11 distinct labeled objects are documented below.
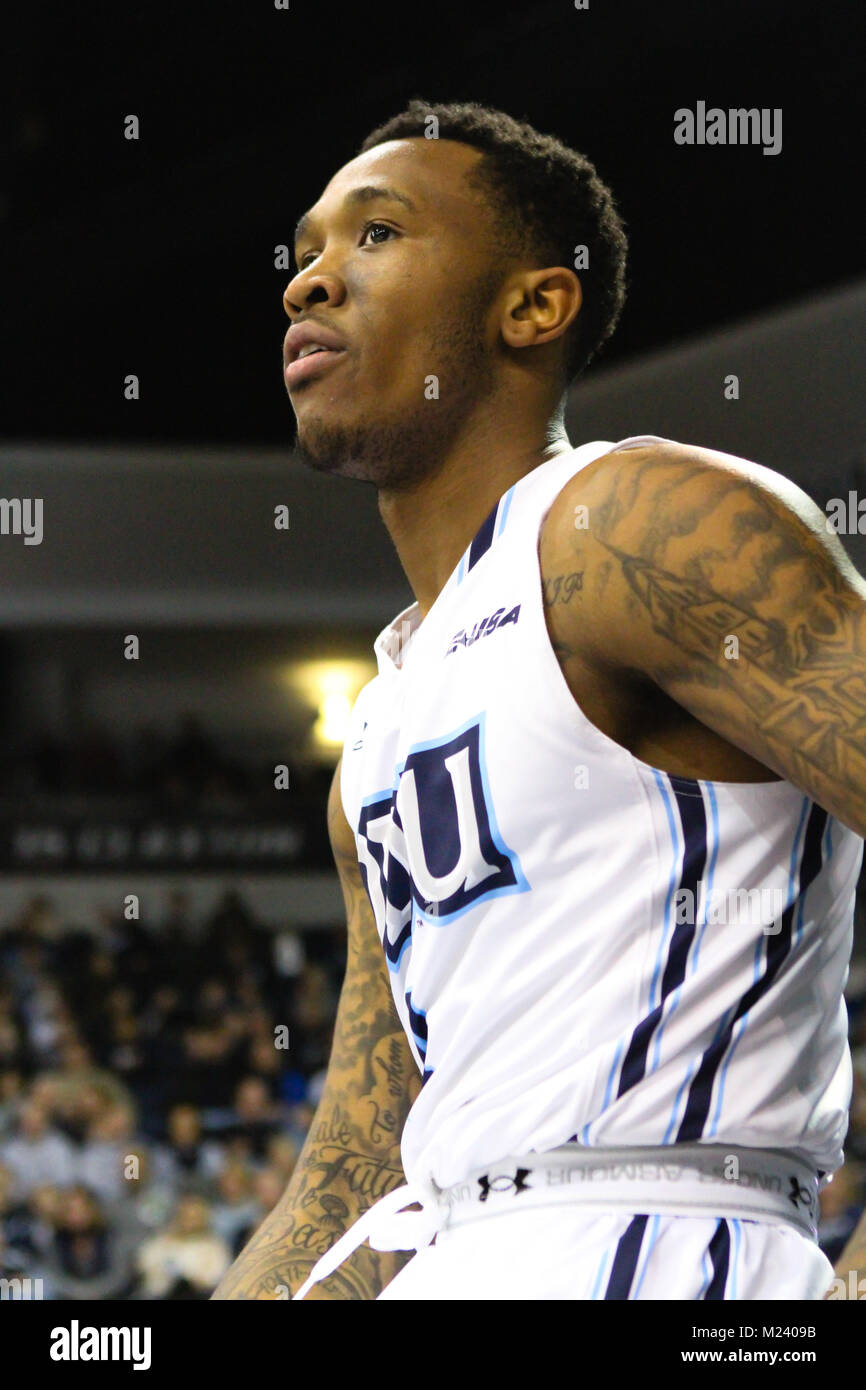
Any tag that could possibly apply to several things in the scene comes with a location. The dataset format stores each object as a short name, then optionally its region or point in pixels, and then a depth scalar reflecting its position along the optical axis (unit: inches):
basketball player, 50.3
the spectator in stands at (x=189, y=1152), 277.1
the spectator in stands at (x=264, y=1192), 257.4
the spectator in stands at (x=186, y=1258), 243.6
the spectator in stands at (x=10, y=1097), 292.8
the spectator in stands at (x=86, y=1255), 246.7
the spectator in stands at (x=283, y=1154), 272.8
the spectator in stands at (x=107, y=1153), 269.6
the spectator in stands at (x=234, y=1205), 258.2
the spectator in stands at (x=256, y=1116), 288.0
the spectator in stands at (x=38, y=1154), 273.0
